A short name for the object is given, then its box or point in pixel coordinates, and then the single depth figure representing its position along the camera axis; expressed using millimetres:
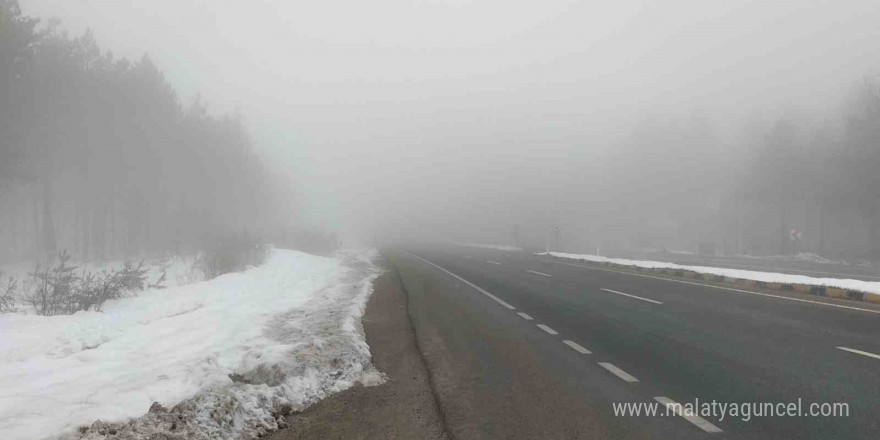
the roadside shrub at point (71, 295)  10336
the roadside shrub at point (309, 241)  38466
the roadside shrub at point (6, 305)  9406
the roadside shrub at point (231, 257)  18391
